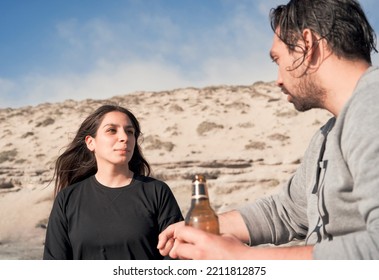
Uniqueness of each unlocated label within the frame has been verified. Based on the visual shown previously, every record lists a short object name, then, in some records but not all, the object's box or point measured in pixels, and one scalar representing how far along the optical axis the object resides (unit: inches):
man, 57.2
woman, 122.3
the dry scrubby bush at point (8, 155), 864.3
